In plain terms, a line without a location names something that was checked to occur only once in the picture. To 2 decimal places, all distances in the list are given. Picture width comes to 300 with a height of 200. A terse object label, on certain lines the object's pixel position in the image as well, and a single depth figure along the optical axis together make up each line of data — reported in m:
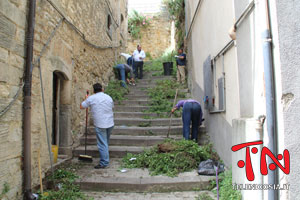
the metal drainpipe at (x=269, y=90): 2.26
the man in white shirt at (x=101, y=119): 4.50
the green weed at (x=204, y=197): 3.25
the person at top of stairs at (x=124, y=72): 9.48
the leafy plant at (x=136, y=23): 17.67
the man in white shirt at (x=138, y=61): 10.71
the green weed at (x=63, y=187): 3.29
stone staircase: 3.71
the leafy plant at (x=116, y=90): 8.03
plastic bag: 3.90
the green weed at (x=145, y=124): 6.40
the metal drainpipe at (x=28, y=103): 3.16
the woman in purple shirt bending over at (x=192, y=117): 5.35
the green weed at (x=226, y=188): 2.95
